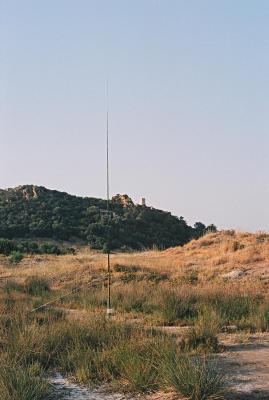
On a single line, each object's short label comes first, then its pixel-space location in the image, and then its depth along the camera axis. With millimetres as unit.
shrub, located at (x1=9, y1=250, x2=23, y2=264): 36688
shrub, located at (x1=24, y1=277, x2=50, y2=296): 24088
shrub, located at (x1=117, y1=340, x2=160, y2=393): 7805
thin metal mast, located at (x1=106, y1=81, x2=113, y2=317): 13438
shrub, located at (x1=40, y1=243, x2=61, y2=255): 48159
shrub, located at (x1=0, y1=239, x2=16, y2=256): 43906
